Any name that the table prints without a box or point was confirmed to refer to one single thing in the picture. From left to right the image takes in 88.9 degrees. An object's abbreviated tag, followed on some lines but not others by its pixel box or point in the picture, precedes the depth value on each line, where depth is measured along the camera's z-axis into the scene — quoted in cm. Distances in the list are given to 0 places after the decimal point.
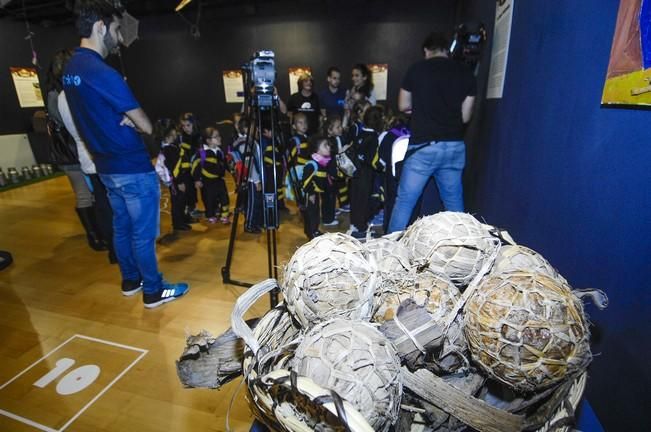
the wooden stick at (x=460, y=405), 60
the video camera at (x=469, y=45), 244
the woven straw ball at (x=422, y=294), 73
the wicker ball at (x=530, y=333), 62
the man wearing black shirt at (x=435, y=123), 195
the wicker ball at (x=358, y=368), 58
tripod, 173
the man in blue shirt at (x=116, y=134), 159
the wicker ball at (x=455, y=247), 82
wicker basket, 49
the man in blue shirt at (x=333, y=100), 431
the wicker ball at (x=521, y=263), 74
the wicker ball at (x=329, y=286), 74
